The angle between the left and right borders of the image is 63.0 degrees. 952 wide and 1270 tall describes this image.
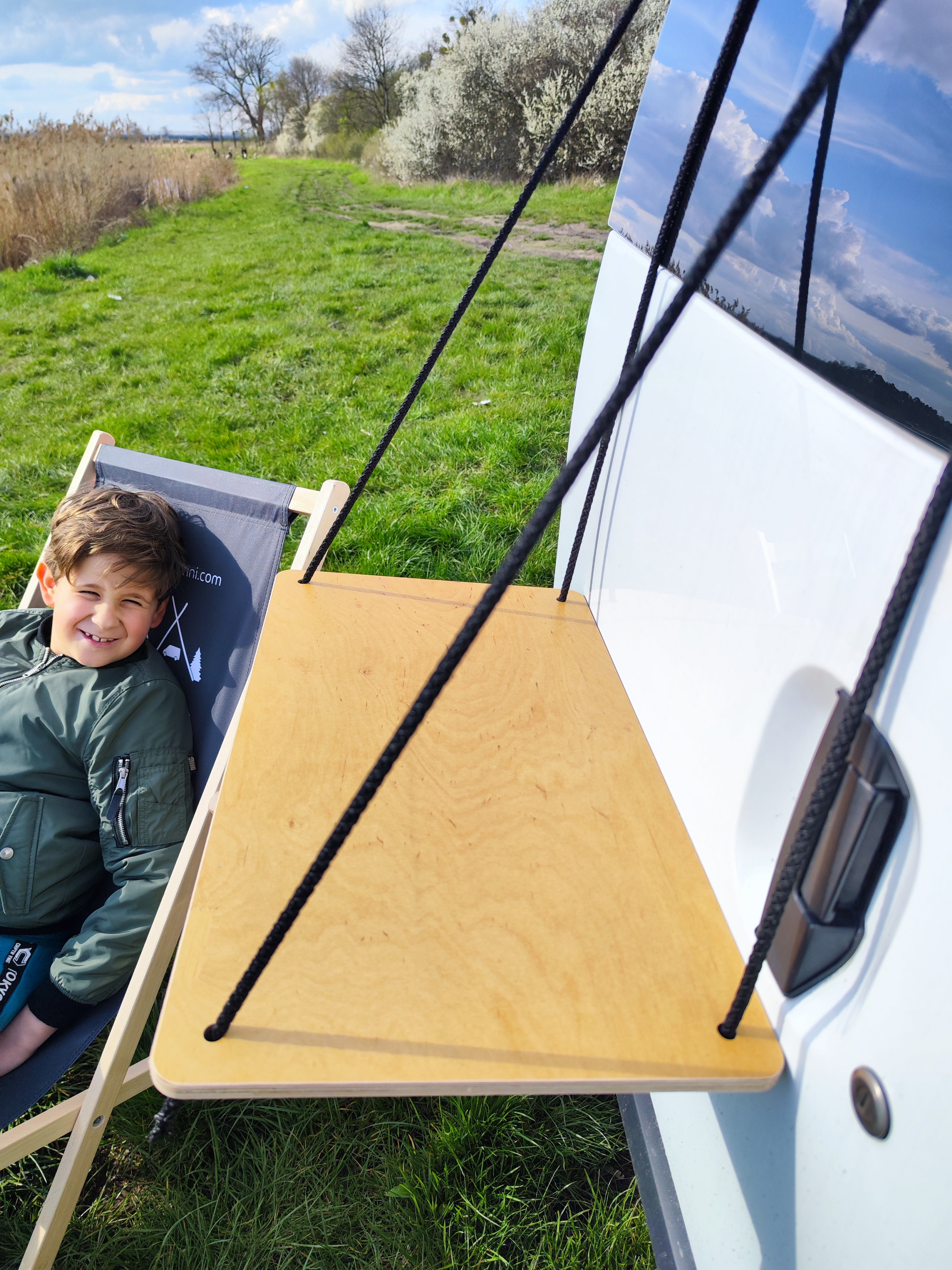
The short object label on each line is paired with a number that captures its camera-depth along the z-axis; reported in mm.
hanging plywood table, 833
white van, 685
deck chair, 1524
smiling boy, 1514
